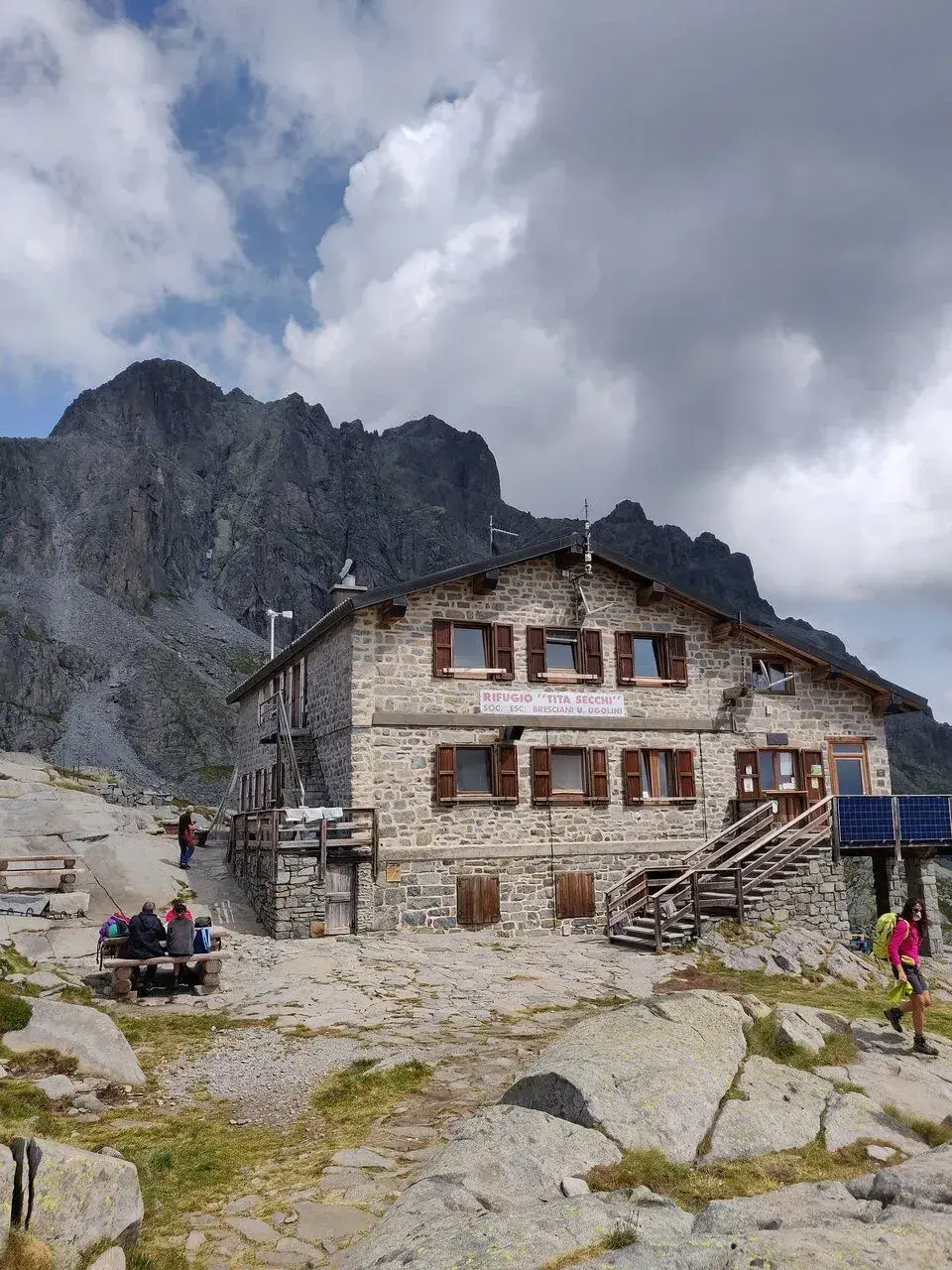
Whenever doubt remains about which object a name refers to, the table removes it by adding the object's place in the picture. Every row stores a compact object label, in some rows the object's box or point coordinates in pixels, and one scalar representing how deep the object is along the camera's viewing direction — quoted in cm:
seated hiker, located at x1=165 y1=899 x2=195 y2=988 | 1305
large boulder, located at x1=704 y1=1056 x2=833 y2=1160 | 681
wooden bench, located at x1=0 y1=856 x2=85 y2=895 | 1797
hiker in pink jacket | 1030
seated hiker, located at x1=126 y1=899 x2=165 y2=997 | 1280
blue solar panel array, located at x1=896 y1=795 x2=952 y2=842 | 2367
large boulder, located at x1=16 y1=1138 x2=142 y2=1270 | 459
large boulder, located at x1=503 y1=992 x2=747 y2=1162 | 677
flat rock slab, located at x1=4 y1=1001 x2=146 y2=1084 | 885
